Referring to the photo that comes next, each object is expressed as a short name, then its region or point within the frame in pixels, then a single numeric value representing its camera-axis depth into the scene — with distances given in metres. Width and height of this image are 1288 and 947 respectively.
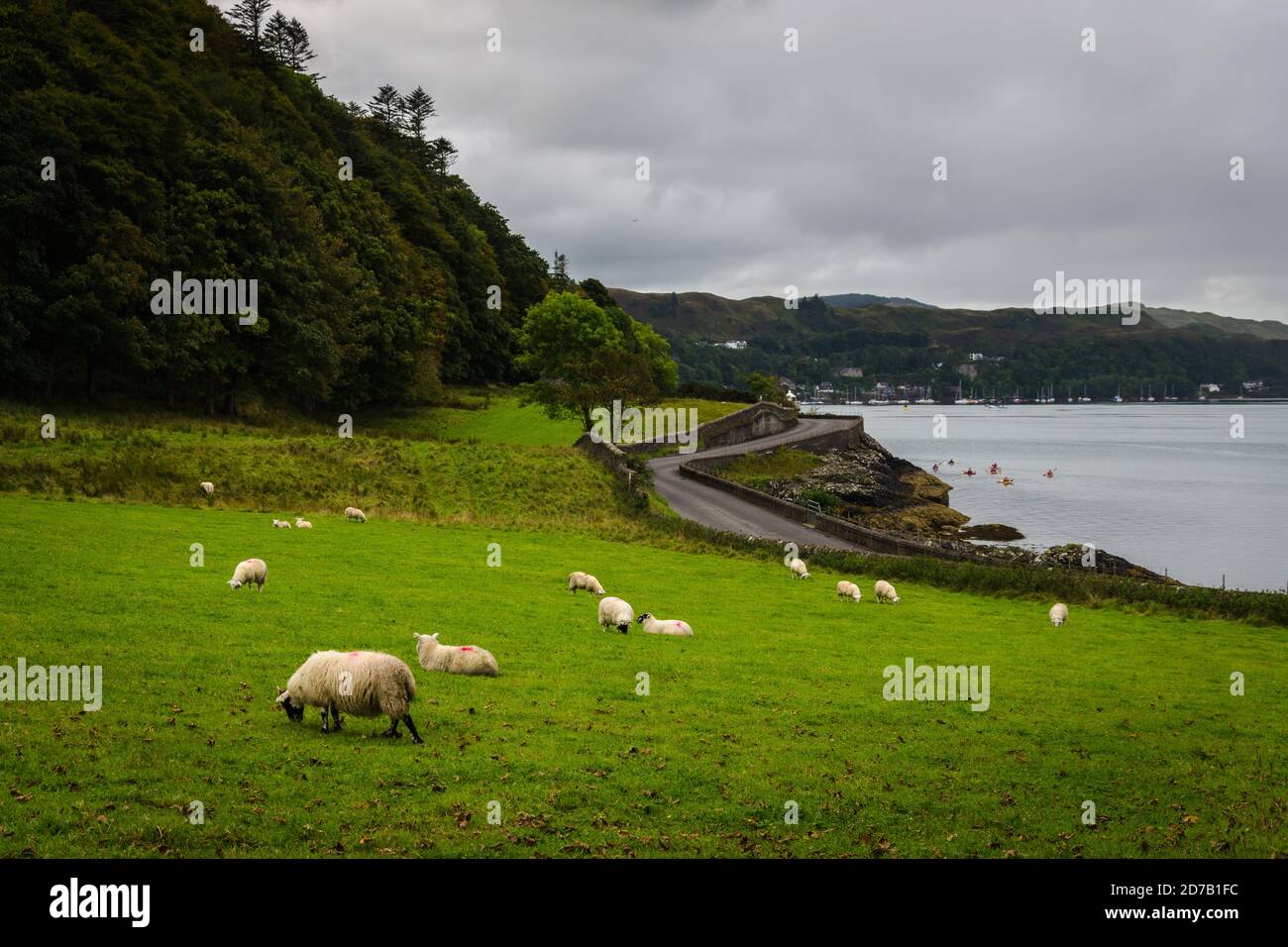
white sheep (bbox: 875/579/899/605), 35.38
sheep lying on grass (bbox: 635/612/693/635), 24.58
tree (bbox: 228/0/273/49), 120.56
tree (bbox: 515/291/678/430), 85.06
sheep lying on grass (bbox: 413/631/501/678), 17.95
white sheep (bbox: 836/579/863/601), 34.72
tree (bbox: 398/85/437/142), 152.12
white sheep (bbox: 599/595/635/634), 24.52
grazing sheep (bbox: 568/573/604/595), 30.56
